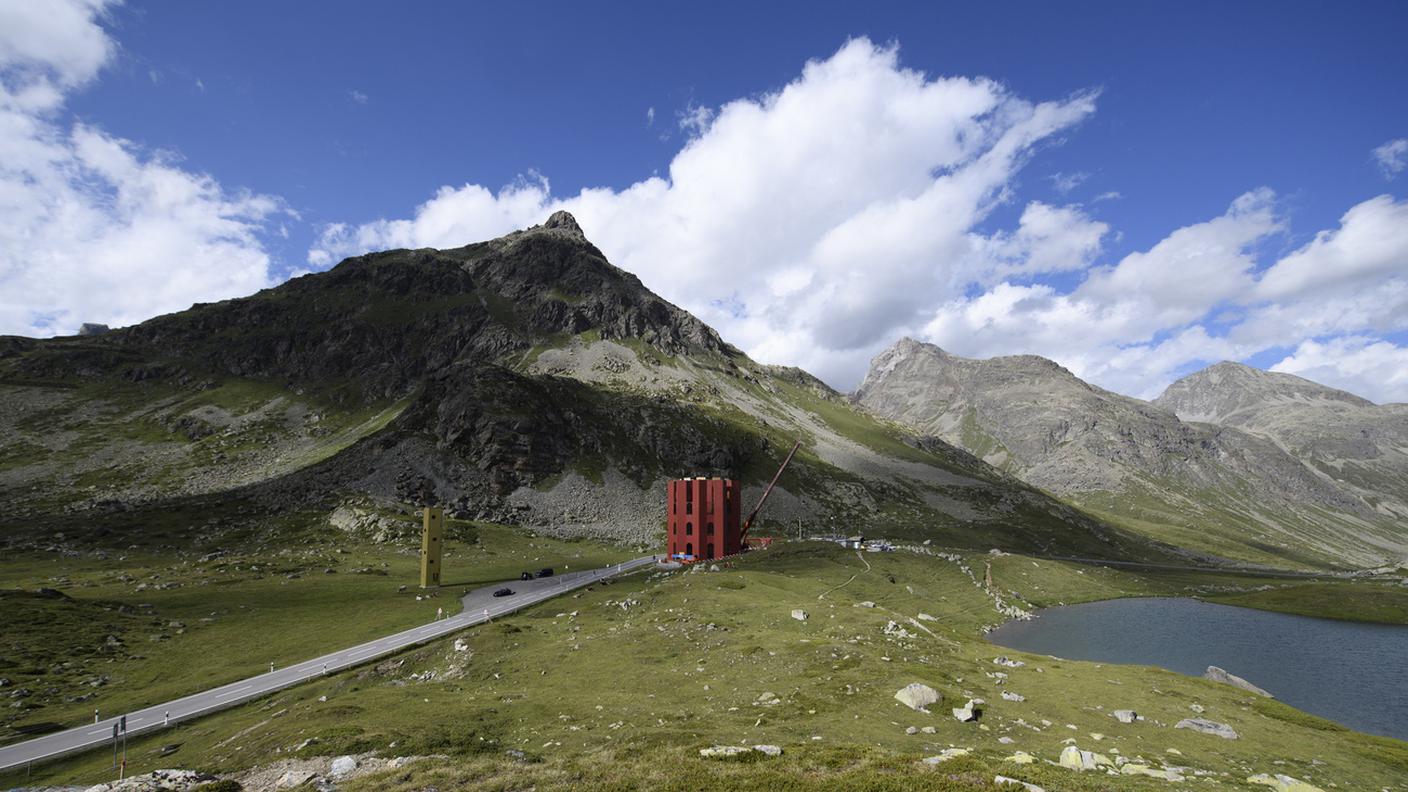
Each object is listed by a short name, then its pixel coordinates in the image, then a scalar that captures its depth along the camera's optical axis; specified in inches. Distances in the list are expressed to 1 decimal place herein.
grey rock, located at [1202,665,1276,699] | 2108.8
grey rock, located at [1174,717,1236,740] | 1432.1
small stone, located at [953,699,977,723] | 1390.3
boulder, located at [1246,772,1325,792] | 986.1
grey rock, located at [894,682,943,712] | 1477.6
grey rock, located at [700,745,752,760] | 983.6
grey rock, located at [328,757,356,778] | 1030.5
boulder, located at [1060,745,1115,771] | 1066.7
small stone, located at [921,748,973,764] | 950.4
